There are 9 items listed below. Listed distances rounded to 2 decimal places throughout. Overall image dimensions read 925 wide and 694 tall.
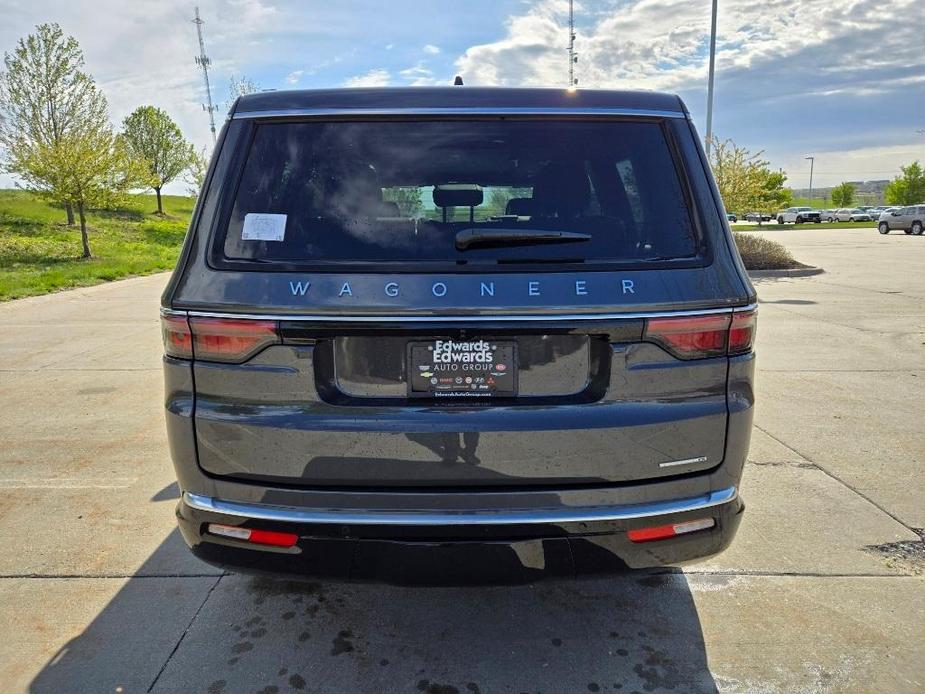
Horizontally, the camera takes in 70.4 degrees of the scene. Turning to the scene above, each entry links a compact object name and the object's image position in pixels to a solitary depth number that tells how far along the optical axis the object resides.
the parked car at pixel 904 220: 37.19
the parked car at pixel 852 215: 65.75
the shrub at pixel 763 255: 17.33
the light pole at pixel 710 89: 21.86
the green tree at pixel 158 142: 44.03
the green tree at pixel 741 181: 19.67
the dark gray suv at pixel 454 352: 2.01
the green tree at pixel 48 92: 23.80
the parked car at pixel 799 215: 64.56
